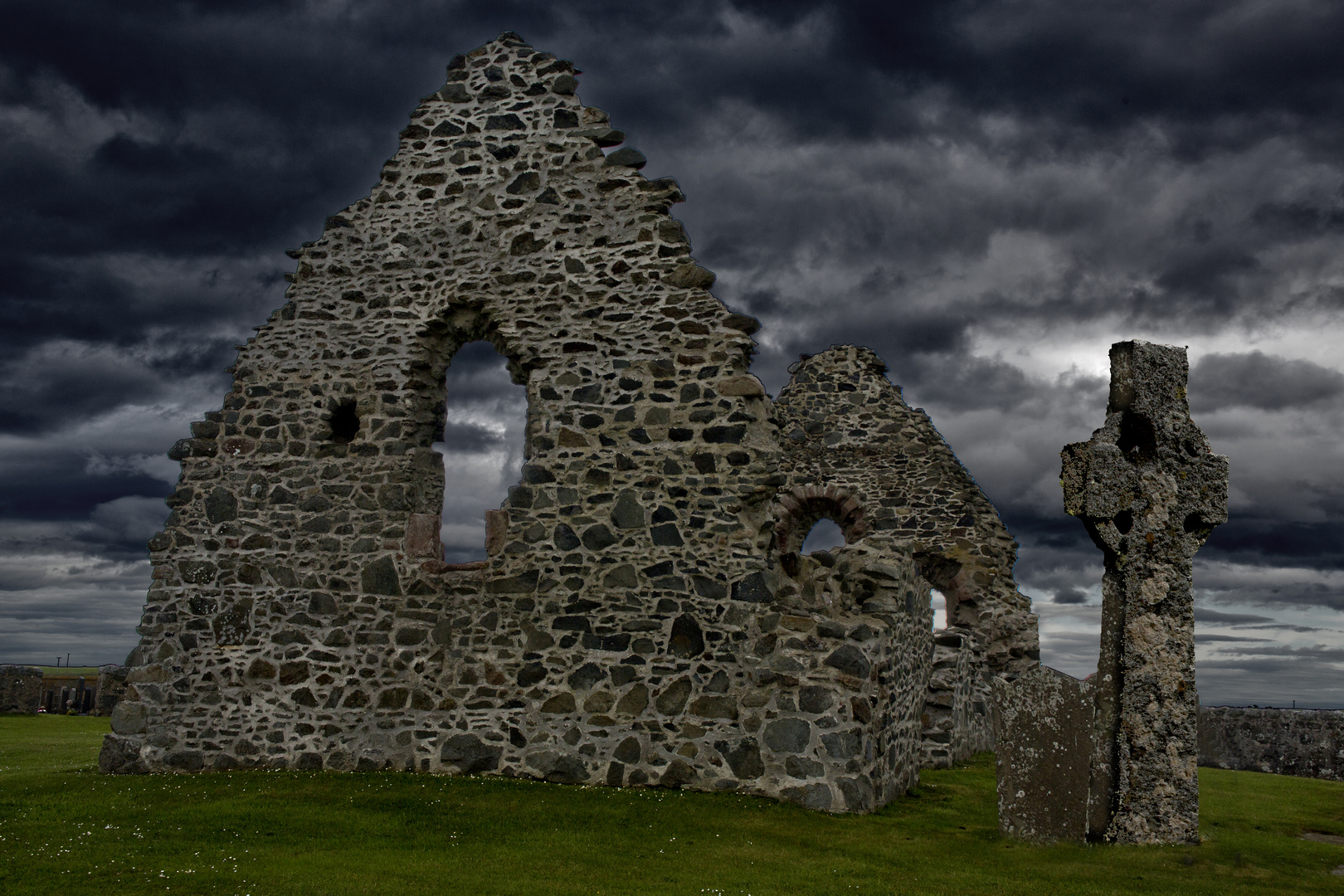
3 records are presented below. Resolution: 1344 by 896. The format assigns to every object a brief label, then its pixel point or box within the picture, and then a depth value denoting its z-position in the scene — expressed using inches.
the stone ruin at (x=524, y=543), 395.2
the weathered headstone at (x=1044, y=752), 273.0
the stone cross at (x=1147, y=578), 267.3
